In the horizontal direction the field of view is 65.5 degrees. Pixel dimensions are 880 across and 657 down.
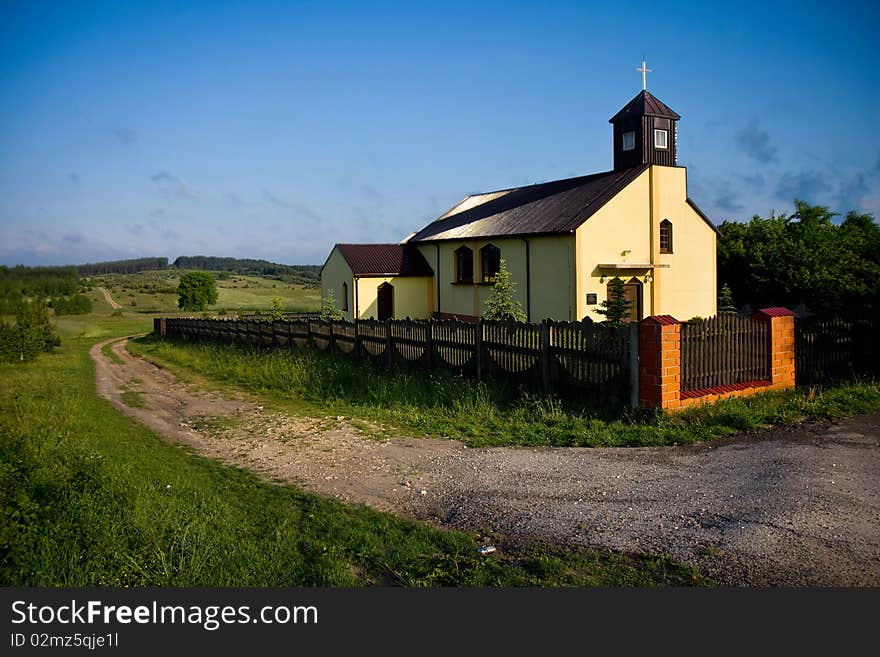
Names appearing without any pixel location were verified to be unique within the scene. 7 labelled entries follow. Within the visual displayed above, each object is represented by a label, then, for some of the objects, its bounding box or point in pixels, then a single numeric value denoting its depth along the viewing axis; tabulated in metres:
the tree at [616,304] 20.48
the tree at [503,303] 21.67
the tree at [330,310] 28.81
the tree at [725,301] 27.44
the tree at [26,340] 16.15
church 23.92
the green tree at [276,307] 31.86
